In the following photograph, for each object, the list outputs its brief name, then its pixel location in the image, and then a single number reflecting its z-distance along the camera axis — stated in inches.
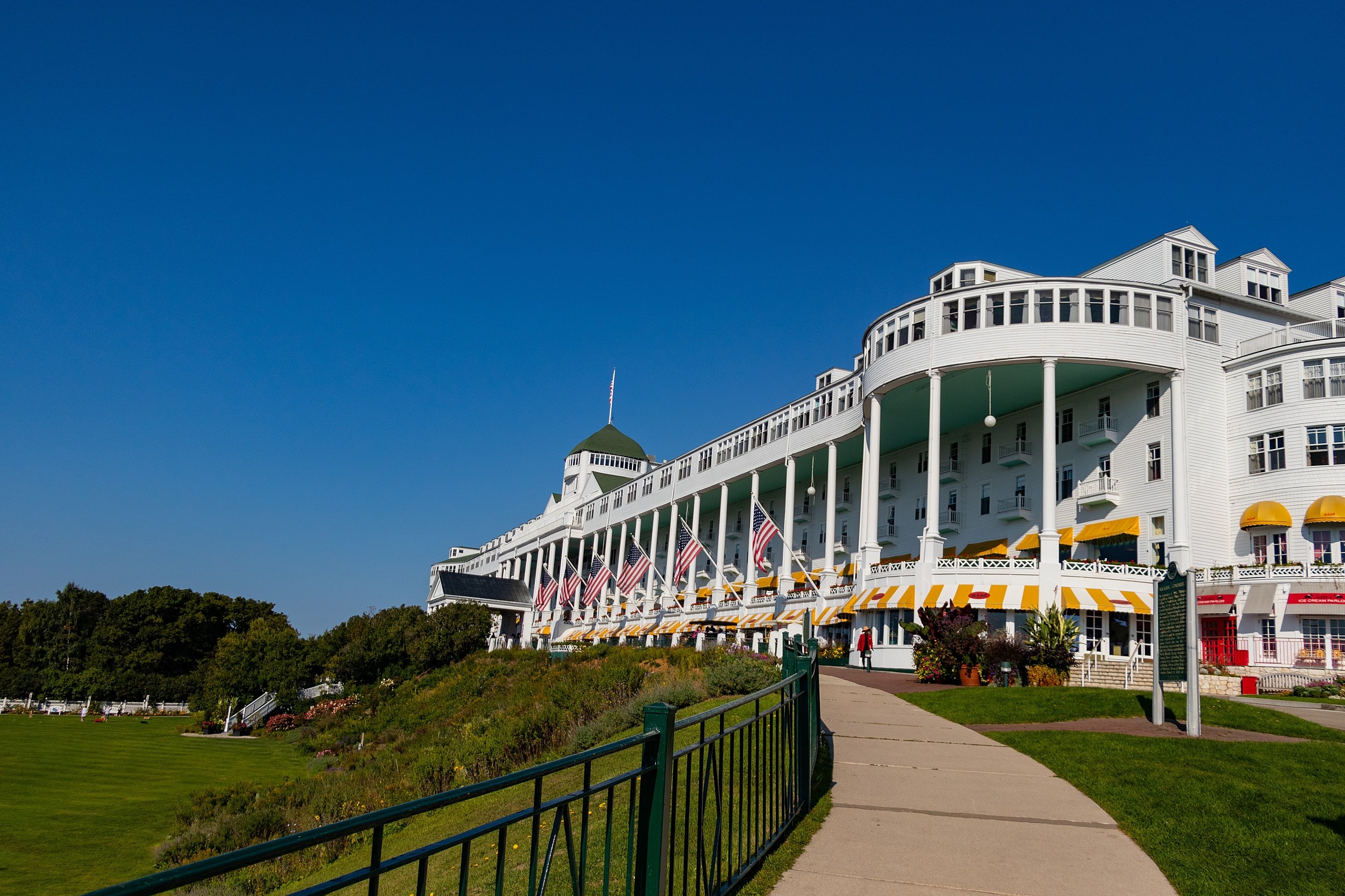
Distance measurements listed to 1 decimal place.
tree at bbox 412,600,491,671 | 2465.6
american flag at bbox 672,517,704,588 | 1884.8
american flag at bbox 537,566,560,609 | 2780.5
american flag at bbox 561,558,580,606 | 2714.1
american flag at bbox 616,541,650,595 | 2007.9
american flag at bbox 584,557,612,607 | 2233.0
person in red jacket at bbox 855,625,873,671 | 1521.9
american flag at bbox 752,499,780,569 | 1611.7
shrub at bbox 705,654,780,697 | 783.1
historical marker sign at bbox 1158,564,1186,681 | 633.6
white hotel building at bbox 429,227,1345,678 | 1349.7
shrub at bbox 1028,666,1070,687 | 1011.3
